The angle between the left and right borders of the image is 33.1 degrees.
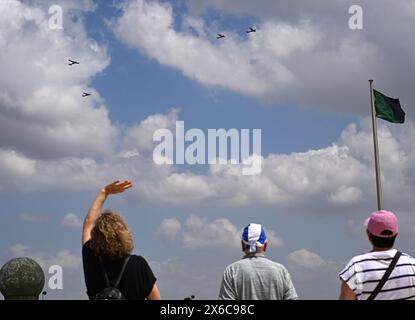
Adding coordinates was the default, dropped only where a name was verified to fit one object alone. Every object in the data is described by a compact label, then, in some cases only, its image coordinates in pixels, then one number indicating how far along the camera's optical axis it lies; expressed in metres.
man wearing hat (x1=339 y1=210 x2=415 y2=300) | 6.66
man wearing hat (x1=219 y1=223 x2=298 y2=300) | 7.90
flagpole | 25.56
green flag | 28.02
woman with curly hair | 7.09
